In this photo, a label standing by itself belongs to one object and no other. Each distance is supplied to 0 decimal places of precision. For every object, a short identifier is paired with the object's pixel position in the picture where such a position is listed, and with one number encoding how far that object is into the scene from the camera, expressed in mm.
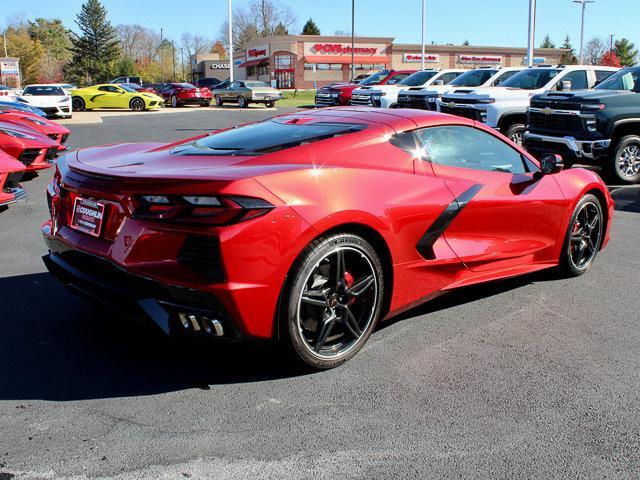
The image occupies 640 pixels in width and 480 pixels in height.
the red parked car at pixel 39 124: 11862
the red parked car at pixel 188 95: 37500
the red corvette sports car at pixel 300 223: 3117
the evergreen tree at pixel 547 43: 125869
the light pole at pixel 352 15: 55241
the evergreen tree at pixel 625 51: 96338
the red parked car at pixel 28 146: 9484
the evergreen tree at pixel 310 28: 98438
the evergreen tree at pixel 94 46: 86562
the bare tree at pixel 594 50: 107500
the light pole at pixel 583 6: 68562
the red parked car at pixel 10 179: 7344
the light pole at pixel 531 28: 27094
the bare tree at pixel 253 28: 100562
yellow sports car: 32156
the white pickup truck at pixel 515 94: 13328
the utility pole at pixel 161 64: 116412
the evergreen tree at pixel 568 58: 76638
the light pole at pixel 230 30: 44775
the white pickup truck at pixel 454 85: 16969
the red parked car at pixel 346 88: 25842
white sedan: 25062
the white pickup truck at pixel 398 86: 20688
